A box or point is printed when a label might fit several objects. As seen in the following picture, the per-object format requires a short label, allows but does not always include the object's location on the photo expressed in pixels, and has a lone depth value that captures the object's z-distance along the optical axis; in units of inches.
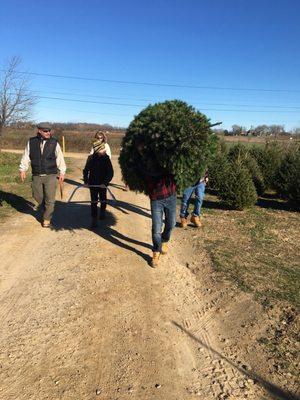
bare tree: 1368.1
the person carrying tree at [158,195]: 223.6
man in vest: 308.5
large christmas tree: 199.0
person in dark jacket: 323.0
